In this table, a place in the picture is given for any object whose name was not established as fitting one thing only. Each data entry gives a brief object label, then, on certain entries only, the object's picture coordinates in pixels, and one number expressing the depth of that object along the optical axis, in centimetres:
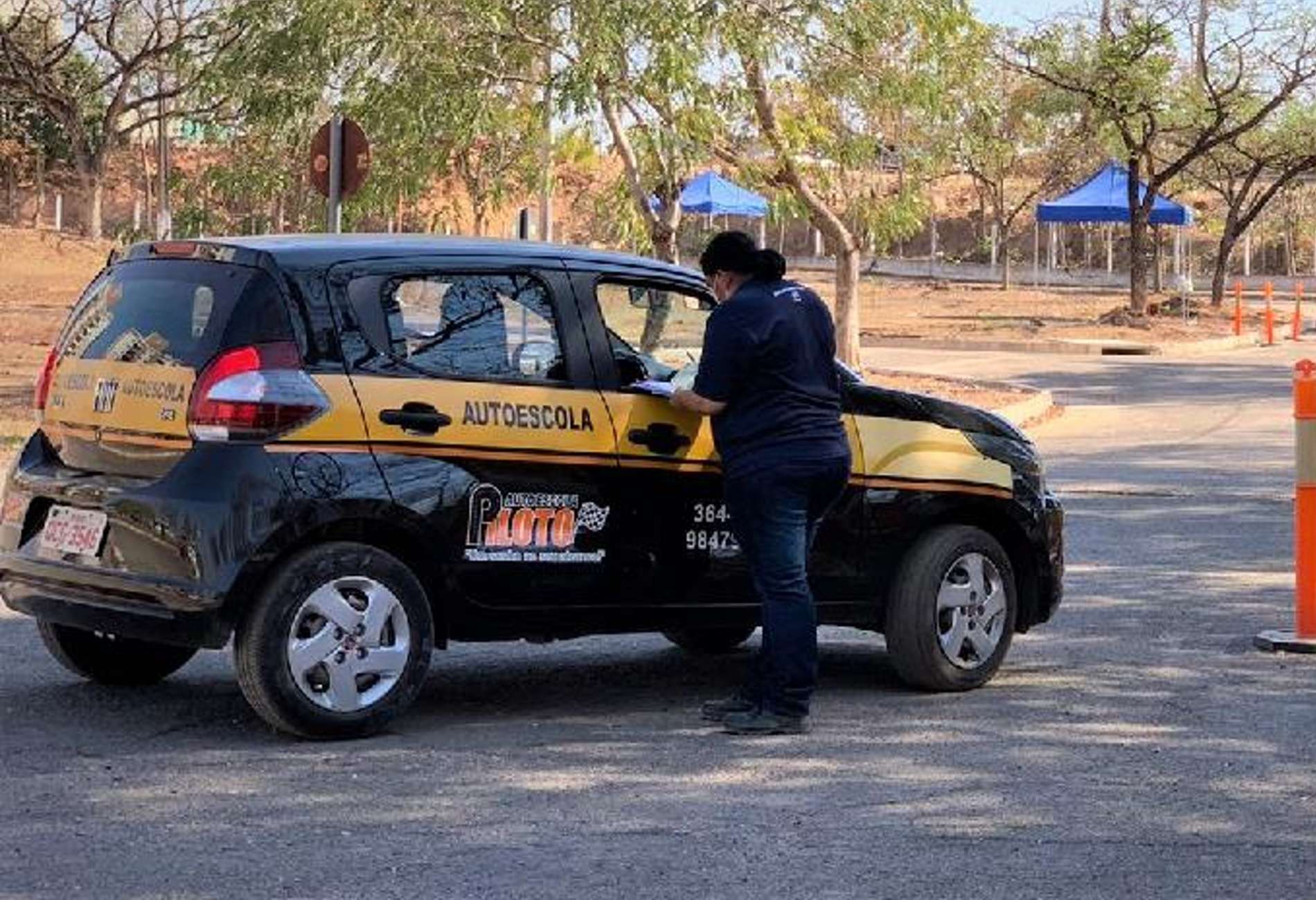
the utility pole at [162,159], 3331
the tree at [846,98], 2330
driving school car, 724
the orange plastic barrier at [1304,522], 957
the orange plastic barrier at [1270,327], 4172
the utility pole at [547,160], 2195
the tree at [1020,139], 2691
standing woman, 763
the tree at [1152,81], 4425
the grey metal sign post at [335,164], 1773
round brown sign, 1784
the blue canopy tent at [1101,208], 5184
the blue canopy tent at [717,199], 5538
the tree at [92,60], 4203
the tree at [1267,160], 5056
